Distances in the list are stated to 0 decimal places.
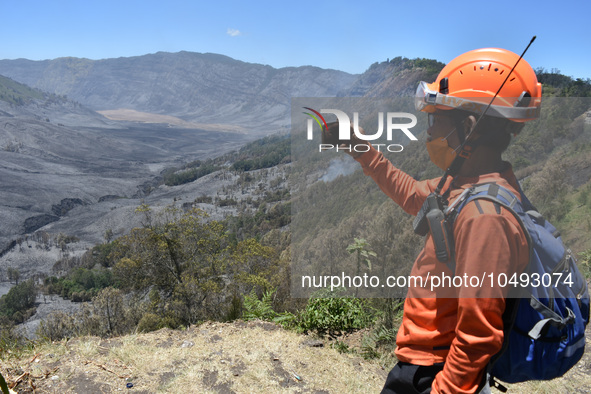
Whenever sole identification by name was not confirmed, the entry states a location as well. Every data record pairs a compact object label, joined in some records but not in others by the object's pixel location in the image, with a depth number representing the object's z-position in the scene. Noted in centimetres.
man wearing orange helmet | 137
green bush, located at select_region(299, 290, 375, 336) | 504
